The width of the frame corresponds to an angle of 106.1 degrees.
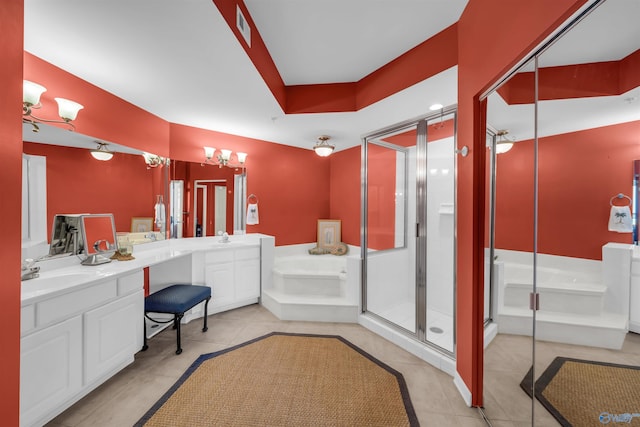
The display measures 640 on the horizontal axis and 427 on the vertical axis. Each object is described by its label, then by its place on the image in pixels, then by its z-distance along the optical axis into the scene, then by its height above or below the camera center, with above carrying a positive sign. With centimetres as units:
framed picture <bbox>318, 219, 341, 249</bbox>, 436 -36
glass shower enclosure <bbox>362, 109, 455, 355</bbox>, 242 -17
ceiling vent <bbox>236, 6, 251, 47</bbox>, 159 +129
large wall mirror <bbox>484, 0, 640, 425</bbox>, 84 +5
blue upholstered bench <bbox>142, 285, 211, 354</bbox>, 217 -82
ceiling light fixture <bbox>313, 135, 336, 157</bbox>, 364 +99
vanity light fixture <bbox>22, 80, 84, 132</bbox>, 166 +81
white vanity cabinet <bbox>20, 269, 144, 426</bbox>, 130 -83
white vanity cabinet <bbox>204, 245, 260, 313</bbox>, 295 -81
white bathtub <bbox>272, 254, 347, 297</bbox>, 303 -89
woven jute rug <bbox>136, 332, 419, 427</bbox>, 154 -131
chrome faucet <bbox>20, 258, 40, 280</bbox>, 160 -39
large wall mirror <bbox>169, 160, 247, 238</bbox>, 322 +20
